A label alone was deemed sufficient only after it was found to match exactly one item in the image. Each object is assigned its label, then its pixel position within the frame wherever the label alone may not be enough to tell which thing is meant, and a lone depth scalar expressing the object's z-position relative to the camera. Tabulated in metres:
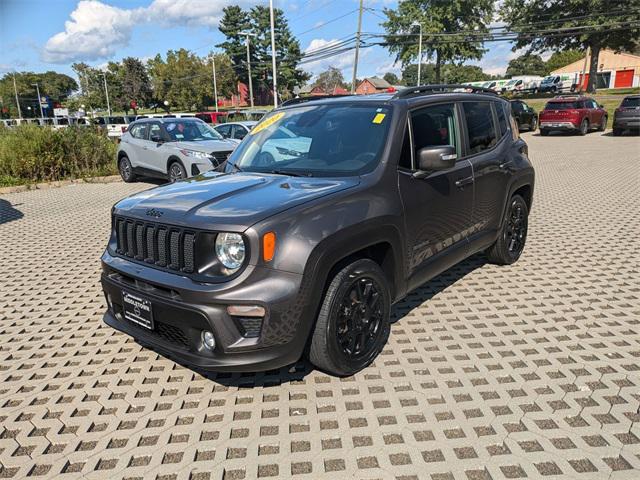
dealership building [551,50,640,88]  76.62
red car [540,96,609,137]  22.50
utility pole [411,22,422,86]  55.73
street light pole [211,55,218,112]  64.61
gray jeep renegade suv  2.75
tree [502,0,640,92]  43.59
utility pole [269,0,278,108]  27.57
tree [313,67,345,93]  75.25
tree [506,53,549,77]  111.94
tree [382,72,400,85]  135.77
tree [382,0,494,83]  60.72
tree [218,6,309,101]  81.88
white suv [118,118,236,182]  10.98
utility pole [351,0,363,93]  40.16
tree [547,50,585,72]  98.31
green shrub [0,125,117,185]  13.07
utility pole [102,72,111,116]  71.97
